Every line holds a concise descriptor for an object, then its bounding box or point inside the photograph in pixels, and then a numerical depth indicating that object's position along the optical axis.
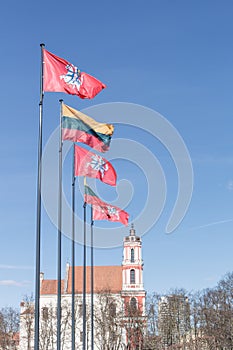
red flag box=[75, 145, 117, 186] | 30.30
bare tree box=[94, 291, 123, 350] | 78.25
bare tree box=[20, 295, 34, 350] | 83.75
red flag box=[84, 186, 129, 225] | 34.75
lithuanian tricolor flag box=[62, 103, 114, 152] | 26.95
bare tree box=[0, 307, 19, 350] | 81.25
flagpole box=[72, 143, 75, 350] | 29.74
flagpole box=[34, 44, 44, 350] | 19.38
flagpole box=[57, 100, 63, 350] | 24.06
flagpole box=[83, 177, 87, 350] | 34.72
